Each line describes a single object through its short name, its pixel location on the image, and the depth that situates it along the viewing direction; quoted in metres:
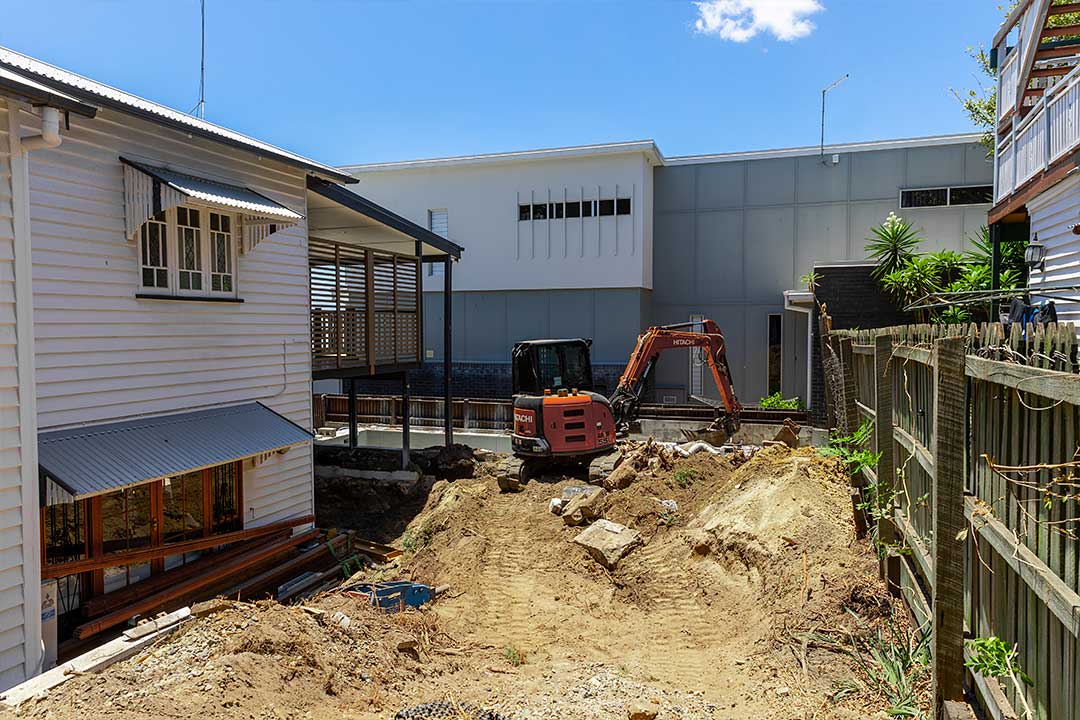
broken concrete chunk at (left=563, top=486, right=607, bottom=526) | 10.91
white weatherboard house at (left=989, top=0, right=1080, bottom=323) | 9.90
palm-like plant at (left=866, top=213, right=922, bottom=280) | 17.91
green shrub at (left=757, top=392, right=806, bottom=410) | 21.48
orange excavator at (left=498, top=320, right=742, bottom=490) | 13.56
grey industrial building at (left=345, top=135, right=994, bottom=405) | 22.31
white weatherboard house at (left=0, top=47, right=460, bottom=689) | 6.09
